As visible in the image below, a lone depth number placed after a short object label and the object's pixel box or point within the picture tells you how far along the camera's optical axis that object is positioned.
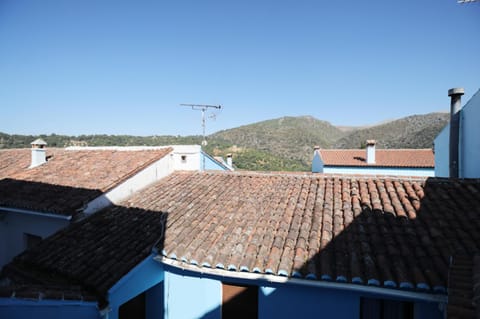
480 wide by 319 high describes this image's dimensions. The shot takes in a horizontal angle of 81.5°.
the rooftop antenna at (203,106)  15.59
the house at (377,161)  24.04
